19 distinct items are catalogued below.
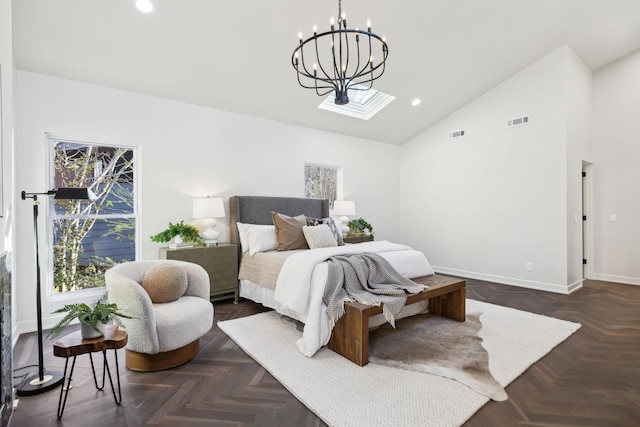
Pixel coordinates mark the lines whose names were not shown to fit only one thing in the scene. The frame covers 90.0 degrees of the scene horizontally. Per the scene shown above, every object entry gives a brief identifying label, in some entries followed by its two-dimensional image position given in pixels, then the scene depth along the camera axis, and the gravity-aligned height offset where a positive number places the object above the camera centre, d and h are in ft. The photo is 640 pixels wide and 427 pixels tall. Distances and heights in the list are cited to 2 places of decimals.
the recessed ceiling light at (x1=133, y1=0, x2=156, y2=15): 9.19 +6.08
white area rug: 6.31 -3.99
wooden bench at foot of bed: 8.30 -3.04
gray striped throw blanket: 8.86 -2.24
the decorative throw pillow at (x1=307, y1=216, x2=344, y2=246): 14.76 -0.58
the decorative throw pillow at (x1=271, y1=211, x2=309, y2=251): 13.48 -0.90
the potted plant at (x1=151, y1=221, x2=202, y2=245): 12.49 -0.80
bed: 8.91 -2.08
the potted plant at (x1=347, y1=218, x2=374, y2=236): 18.75 -0.92
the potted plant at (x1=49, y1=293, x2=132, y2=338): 6.32 -2.05
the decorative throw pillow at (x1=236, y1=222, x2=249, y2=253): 14.02 -1.09
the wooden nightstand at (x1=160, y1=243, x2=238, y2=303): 12.63 -2.07
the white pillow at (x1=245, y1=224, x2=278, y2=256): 13.42 -1.11
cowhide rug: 7.63 -3.96
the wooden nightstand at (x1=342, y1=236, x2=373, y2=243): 17.20 -1.53
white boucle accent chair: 7.49 -2.68
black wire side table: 6.07 -2.52
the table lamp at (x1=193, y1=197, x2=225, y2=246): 13.35 +0.07
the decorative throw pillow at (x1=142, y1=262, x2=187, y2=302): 8.61 -1.85
